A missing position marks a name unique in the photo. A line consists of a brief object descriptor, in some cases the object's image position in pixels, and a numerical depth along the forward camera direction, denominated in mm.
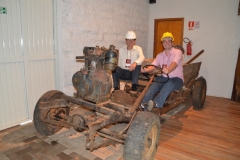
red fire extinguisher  6371
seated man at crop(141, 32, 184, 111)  3329
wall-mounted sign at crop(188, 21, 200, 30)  6205
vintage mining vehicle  2230
